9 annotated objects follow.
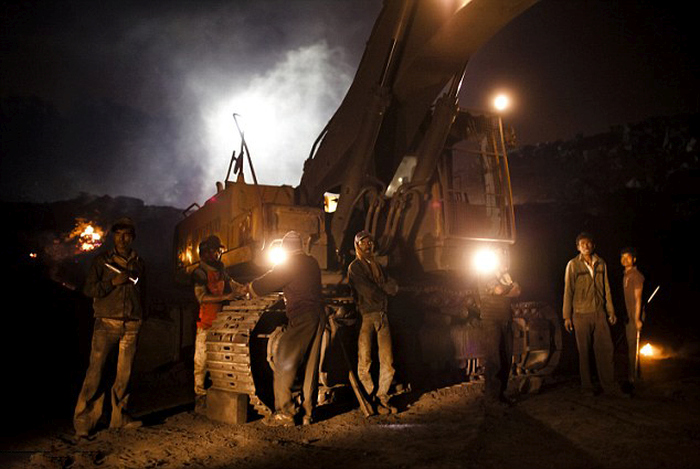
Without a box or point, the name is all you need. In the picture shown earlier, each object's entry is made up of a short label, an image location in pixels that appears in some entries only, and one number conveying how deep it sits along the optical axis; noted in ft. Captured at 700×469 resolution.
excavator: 18.63
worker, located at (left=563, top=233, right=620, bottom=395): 19.54
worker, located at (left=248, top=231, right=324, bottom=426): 16.43
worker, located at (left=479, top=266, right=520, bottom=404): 19.61
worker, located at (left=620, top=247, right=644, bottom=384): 20.97
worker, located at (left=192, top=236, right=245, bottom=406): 20.21
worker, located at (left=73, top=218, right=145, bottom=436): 16.84
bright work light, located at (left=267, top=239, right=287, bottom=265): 22.35
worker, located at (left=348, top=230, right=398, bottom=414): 18.76
